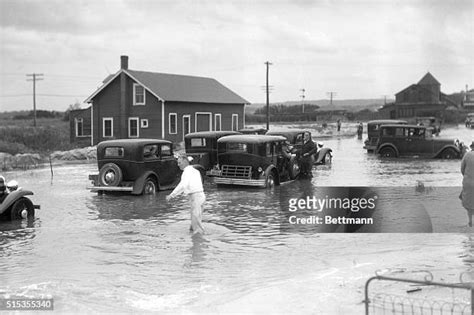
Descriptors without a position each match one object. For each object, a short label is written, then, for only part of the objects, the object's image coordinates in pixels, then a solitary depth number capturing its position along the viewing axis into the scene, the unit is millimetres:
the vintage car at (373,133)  34719
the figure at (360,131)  52625
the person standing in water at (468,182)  10497
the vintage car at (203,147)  20281
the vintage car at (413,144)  29594
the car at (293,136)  22702
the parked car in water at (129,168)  17219
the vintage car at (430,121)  44278
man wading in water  10891
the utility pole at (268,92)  58566
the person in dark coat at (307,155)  21312
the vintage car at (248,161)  18203
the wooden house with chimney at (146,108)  41156
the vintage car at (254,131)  30042
